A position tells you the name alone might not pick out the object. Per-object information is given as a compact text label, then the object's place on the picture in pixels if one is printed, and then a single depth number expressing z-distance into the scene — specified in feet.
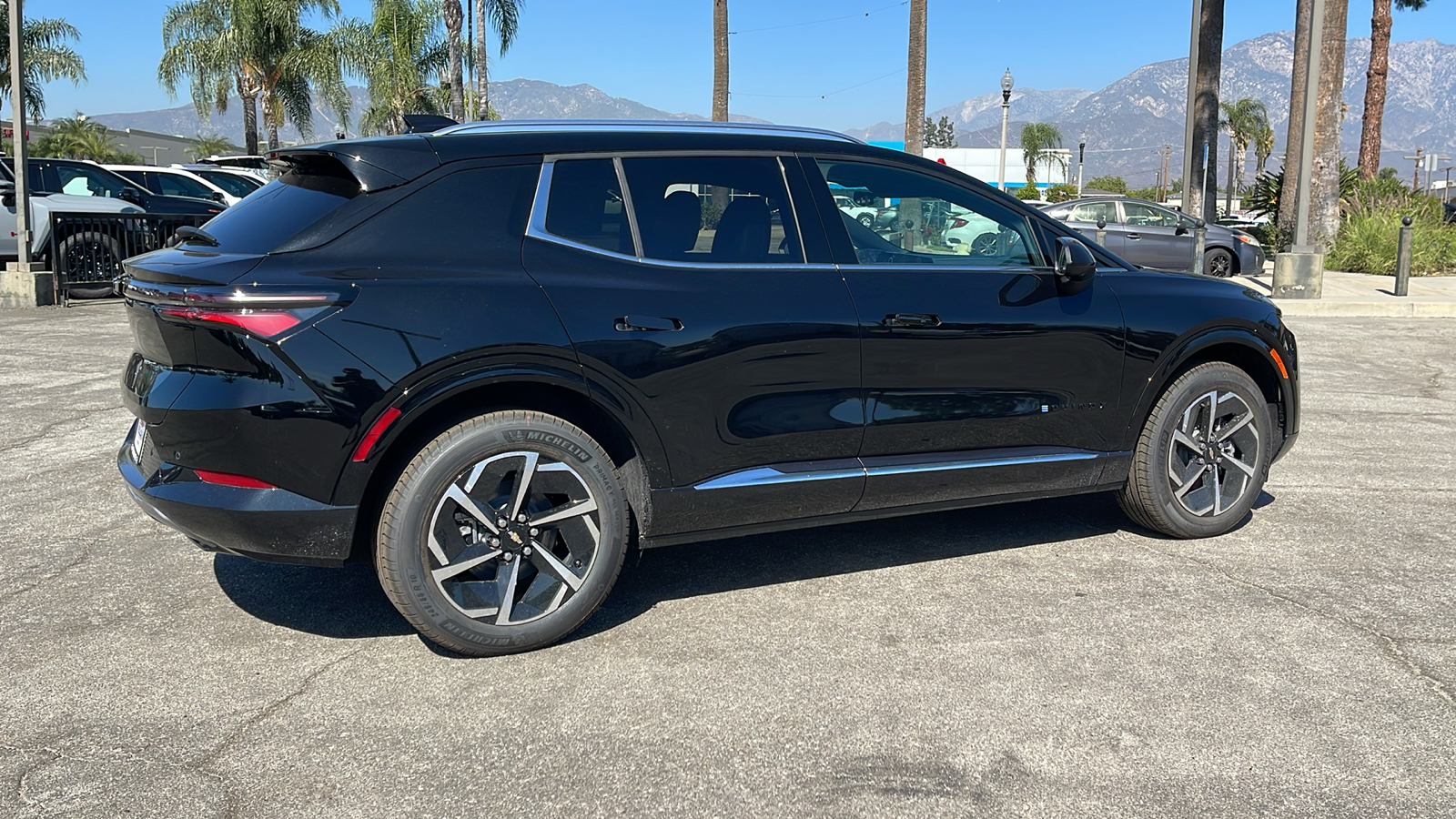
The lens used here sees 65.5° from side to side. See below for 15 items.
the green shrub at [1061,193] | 209.87
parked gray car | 61.31
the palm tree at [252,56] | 129.39
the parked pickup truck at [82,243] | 49.49
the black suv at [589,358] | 11.29
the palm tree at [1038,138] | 325.01
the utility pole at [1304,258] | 51.57
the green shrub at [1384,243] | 67.21
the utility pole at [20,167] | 46.42
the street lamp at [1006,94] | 103.30
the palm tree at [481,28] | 121.39
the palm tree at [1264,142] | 300.38
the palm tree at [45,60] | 155.22
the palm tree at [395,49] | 142.82
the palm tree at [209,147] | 237.86
